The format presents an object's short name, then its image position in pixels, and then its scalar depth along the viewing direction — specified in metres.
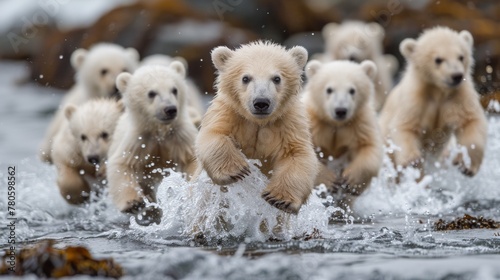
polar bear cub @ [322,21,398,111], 16.27
